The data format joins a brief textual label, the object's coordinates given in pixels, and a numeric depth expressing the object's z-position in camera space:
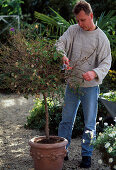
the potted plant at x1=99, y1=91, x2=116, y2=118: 4.14
